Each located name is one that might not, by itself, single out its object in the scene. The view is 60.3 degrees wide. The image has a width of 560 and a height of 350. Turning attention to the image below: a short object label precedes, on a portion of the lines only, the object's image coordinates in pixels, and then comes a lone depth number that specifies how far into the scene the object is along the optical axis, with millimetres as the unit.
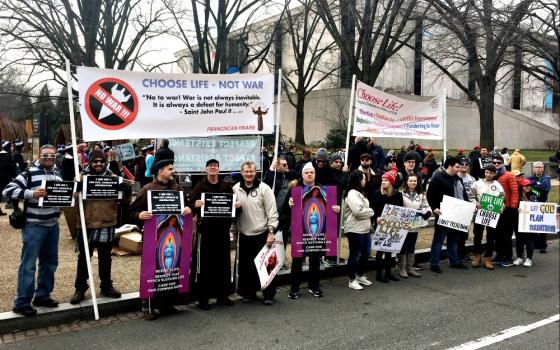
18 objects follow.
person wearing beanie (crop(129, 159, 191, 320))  5461
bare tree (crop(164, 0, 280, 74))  22734
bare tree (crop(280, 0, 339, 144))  29847
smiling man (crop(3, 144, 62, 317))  5137
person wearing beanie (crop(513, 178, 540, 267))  8578
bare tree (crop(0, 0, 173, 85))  21219
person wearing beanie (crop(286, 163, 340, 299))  6430
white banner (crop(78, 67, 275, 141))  5586
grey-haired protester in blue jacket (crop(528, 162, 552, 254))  9391
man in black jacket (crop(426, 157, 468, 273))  7977
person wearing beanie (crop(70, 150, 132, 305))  5578
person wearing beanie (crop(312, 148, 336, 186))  7512
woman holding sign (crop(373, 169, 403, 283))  7238
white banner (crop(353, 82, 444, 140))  7984
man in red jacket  8484
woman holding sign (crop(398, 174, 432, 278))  7449
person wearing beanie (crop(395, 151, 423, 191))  7609
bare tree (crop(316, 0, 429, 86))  18562
